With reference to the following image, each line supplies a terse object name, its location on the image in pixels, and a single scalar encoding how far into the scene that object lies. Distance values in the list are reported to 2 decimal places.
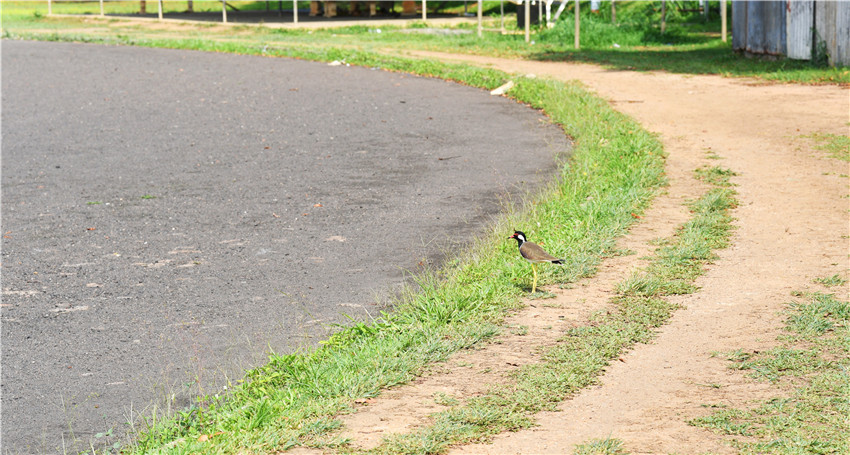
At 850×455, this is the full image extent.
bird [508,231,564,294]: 11.77
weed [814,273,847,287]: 12.46
